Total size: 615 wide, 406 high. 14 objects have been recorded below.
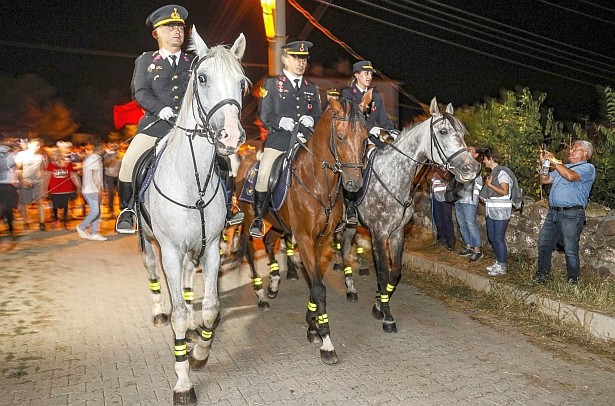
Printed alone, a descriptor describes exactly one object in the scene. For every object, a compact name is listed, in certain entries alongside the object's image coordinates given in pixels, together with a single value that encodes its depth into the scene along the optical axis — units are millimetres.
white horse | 4414
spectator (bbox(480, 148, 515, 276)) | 8664
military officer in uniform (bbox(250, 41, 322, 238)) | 6738
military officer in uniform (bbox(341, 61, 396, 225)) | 7734
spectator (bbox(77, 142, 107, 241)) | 13477
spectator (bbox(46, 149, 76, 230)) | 14430
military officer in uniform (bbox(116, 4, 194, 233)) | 5480
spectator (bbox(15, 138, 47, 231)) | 14250
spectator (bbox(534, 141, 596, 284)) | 7152
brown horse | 5668
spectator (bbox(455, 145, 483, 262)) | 9750
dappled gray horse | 6738
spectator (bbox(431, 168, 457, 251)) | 10672
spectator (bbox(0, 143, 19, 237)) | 12797
